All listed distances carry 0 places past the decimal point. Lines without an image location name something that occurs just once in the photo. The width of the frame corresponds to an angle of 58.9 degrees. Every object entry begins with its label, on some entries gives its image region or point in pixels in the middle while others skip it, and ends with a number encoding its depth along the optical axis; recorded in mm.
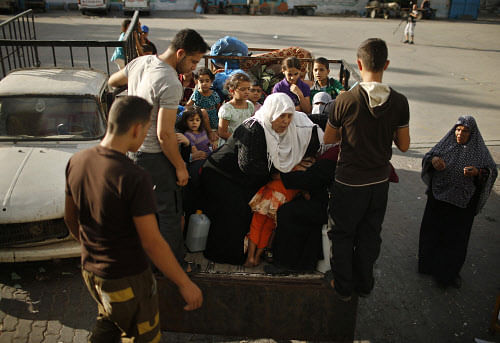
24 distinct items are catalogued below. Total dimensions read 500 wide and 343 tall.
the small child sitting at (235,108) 5027
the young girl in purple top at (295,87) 5566
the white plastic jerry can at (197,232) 4023
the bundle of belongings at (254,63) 6844
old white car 4016
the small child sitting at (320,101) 5410
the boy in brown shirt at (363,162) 3074
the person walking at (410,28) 19203
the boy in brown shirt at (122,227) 2260
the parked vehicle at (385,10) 29672
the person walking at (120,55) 7473
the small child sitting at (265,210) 3881
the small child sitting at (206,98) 5648
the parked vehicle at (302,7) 30562
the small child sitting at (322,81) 6141
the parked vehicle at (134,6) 25156
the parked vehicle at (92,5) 24359
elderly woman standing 4145
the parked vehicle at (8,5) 22594
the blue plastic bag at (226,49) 7465
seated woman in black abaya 3742
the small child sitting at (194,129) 4770
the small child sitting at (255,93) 5488
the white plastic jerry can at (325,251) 3749
